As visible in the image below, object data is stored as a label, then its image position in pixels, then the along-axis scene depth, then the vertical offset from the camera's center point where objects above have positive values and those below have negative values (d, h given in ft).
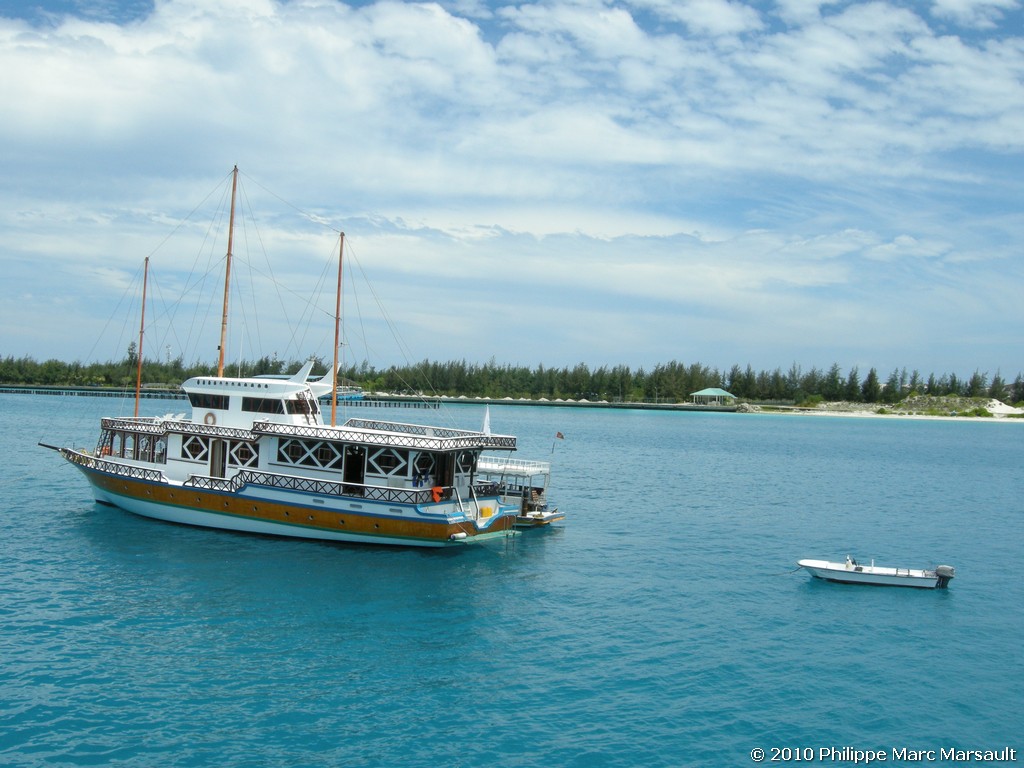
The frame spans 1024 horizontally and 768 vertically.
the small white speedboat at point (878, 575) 96.58 -21.34
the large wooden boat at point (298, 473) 104.78 -14.86
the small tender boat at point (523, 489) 127.95 -18.22
